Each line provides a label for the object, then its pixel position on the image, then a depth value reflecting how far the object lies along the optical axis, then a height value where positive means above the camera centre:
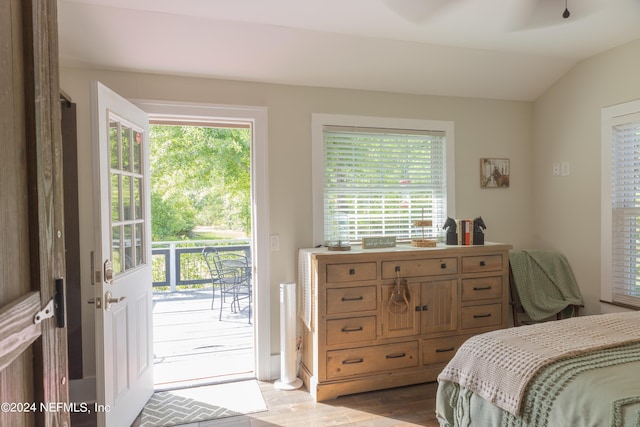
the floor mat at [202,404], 2.54 -1.38
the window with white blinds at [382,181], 3.25 +0.21
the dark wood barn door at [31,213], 0.73 -0.01
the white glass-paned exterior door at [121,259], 2.04 -0.31
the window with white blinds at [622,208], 2.95 -0.04
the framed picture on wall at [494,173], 3.64 +0.30
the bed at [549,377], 1.31 -0.66
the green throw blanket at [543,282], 3.29 -0.69
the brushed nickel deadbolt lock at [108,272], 2.06 -0.34
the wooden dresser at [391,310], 2.73 -0.78
